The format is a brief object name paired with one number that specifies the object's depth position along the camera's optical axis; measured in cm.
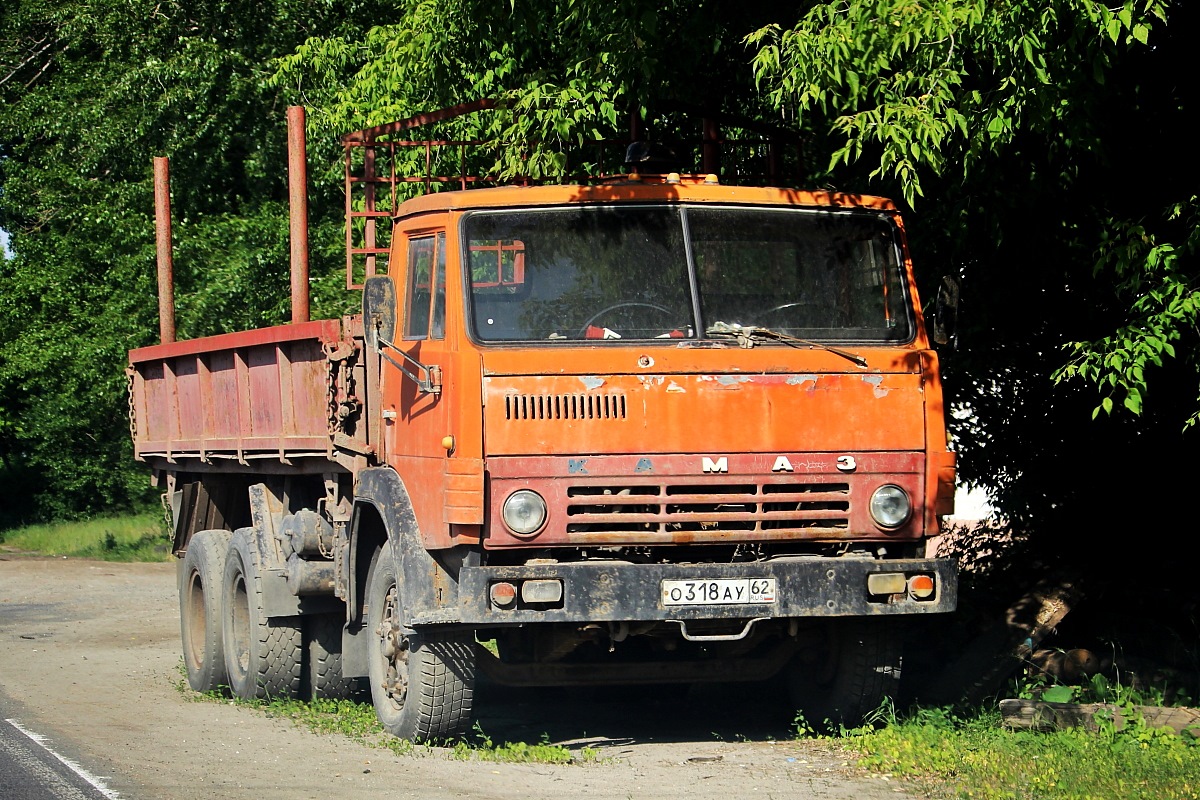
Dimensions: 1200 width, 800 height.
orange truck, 1403
